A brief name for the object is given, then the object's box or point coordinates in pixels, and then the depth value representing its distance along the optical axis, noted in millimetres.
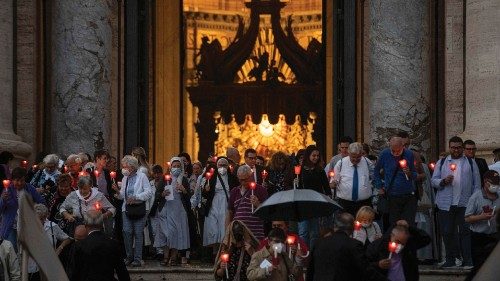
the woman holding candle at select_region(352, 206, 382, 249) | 22422
